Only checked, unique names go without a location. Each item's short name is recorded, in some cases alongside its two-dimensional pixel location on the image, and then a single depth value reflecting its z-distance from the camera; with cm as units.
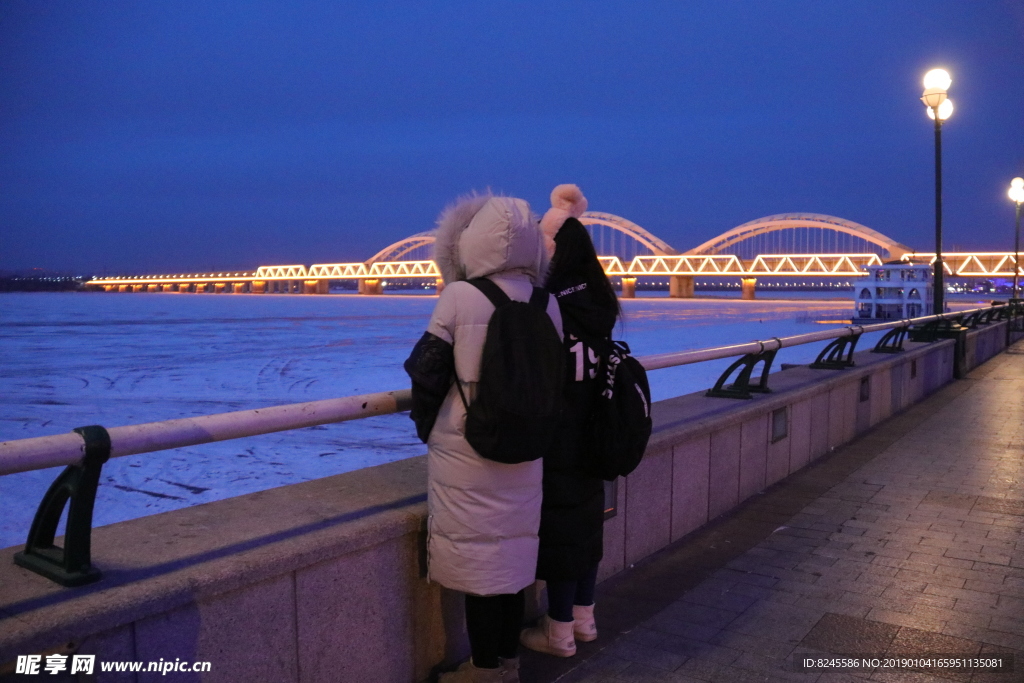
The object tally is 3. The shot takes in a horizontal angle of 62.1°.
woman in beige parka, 254
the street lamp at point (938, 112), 1330
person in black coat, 303
